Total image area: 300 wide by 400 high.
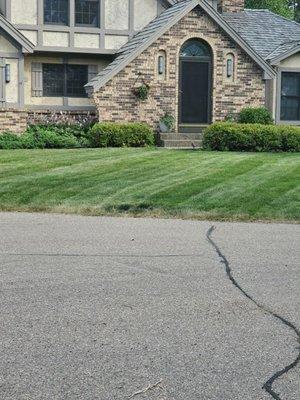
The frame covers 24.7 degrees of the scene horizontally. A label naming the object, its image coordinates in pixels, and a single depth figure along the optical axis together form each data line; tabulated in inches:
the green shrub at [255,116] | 914.1
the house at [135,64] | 903.7
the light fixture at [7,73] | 914.6
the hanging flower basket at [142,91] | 896.9
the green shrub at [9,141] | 816.9
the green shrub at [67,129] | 885.0
